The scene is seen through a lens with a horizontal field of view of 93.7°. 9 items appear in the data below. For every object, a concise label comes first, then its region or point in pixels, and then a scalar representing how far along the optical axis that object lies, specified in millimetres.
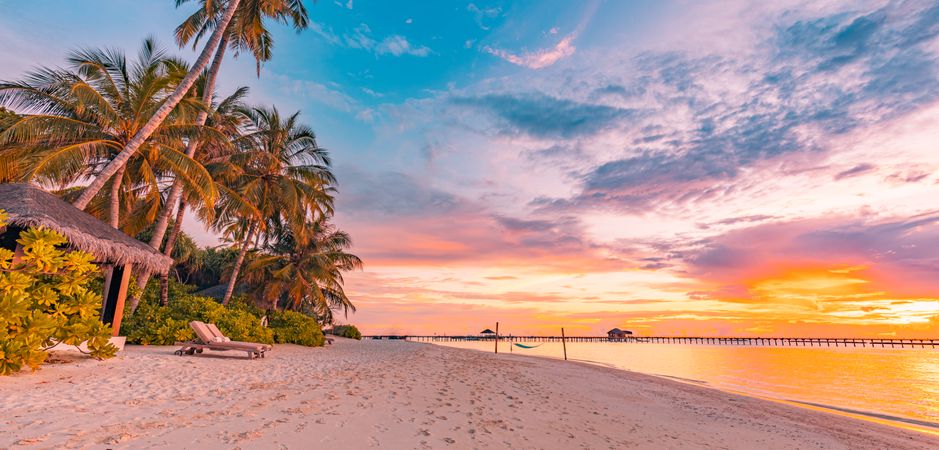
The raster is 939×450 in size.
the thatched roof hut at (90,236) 10203
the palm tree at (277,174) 21438
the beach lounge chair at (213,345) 12352
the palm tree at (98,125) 13539
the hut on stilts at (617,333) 90000
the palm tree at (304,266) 27489
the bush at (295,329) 20531
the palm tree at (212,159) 16891
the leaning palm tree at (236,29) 17188
